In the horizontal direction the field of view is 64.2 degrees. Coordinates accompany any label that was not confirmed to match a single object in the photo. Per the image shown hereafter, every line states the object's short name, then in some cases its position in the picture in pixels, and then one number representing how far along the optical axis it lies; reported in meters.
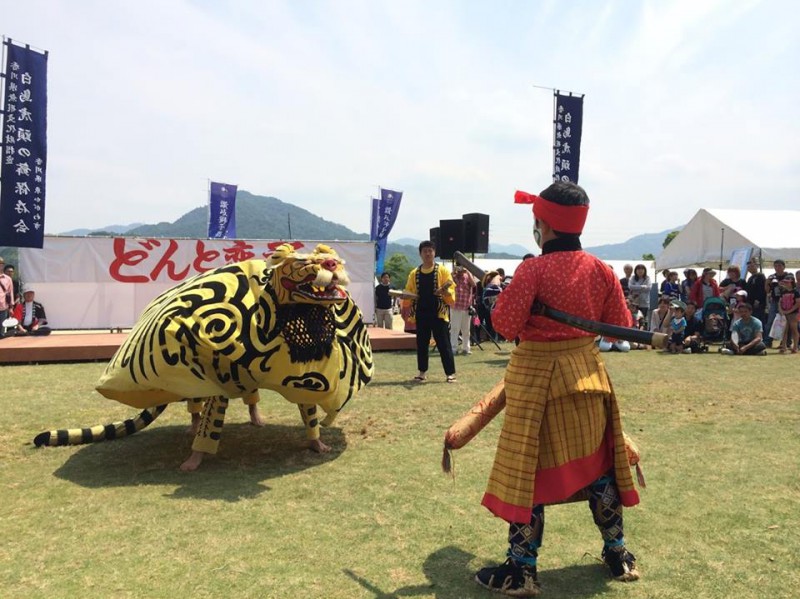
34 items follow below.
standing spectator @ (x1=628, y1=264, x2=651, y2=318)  13.59
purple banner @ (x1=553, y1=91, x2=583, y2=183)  15.28
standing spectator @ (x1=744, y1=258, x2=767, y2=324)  12.88
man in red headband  2.72
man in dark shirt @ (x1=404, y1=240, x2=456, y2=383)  7.94
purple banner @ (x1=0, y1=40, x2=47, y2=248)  11.96
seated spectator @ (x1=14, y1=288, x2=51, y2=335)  11.99
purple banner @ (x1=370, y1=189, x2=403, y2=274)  24.97
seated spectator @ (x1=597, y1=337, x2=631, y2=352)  12.28
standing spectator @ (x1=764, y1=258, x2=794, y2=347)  12.42
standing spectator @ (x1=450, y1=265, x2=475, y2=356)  10.52
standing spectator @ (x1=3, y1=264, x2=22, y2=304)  11.93
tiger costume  4.21
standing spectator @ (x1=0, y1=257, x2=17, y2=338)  11.23
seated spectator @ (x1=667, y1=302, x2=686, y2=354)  12.13
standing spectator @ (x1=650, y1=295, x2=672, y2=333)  13.16
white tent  15.77
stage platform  9.43
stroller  12.60
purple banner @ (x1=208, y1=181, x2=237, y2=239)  24.05
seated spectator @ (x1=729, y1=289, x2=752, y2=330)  12.07
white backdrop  12.36
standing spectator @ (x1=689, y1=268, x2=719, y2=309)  13.30
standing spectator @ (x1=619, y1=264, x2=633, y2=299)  14.11
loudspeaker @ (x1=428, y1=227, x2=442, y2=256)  8.08
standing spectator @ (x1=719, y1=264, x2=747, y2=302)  13.19
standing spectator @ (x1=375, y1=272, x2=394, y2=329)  14.64
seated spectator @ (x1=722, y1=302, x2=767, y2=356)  11.49
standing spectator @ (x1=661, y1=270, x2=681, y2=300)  14.38
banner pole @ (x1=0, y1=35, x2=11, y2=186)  11.85
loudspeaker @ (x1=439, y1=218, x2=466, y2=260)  7.50
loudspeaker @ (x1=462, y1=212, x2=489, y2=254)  7.58
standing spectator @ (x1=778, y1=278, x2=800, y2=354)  11.63
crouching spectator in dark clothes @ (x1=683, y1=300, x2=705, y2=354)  12.56
